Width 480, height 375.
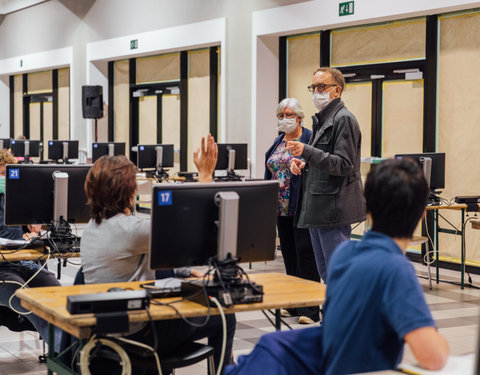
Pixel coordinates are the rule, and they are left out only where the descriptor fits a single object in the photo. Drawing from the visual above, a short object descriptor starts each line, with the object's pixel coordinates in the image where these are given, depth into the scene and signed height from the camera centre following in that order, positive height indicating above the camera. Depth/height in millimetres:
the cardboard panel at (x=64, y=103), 14805 +1099
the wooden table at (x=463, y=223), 6125 -575
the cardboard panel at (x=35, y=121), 16109 +790
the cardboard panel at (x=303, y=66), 8938 +1175
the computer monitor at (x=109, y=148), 10906 +119
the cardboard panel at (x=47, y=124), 15602 +690
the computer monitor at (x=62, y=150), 12445 +95
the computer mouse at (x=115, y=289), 2646 -501
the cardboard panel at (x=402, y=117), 7582 +445
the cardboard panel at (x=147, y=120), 12195 +636
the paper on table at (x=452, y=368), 1722 -518
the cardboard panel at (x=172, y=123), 11578 +554
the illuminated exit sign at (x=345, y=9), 7996 +1693
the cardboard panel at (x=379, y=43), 7590 +1302
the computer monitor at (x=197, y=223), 2652 -255
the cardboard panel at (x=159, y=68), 11539 +1485
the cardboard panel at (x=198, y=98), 10891 +909
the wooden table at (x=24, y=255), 3786 -542
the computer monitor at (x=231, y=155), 8891 +19
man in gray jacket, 4227 -113
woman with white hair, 4984 -248
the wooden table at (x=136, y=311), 2367 -544
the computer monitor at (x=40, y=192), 3918 -206
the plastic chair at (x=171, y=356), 2766 -801
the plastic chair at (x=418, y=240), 5812 -676
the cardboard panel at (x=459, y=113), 7027 +460
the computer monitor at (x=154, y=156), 10055 +0
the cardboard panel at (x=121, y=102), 12883 +986
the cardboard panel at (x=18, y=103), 16750 +1231
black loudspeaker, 12727 +1052
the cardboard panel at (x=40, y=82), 15501 +1646
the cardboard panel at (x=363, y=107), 8164 +594
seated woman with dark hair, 2924 -313
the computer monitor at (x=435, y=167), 6301 -81
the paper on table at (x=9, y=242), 4041 -500
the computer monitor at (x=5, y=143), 14054 +238
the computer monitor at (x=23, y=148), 13320 +137
